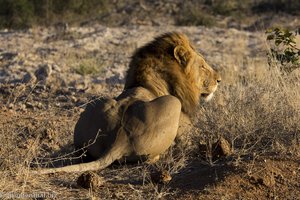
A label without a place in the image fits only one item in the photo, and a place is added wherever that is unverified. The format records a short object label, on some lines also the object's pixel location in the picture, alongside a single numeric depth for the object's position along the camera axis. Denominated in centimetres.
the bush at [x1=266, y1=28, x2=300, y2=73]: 1559
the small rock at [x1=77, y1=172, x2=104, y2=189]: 1089
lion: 1209
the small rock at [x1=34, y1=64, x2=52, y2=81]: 2148
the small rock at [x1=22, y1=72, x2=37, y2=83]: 2112
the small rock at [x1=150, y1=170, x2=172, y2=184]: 1112
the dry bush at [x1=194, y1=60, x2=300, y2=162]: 1256
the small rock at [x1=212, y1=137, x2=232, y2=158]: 1214
